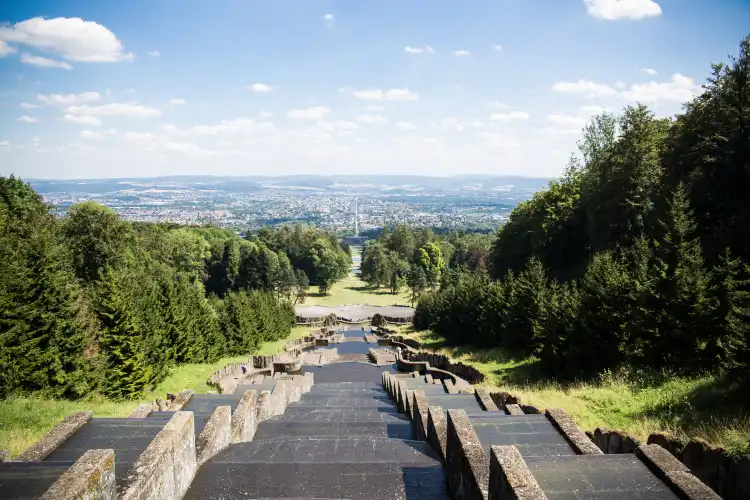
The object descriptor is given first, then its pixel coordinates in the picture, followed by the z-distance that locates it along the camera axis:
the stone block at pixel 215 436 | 6.55
